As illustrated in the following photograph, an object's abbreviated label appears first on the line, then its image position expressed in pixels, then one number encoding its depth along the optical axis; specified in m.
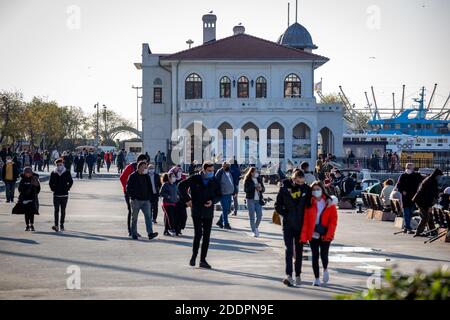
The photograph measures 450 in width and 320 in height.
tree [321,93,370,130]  155.99
